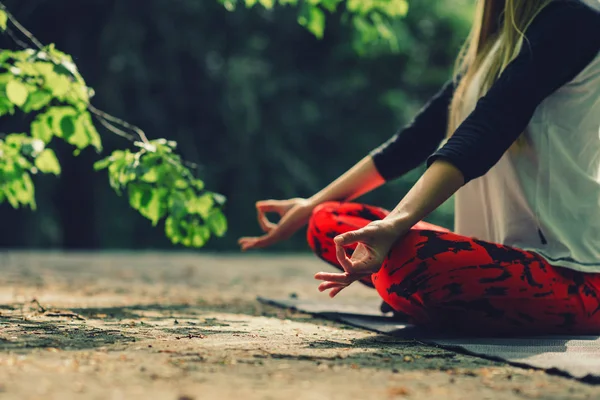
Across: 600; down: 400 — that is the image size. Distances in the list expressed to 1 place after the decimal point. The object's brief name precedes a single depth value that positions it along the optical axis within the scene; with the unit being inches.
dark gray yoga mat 79.8
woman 90.2
